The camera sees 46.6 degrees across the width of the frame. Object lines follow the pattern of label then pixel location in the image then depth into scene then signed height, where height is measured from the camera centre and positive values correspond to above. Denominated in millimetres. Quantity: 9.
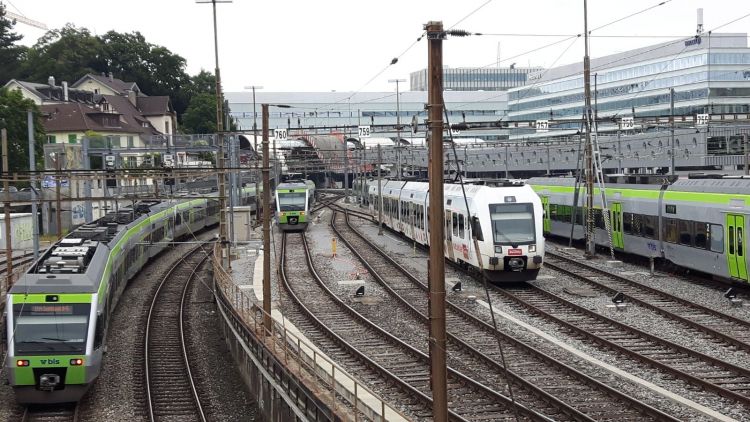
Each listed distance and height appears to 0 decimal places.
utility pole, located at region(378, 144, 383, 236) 49153 -2381
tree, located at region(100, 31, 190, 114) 112125 +13751
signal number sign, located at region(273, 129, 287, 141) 42031 +1639
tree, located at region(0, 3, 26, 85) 107438 +14861
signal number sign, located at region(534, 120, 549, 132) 40772 +1868
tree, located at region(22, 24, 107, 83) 105125 +13941
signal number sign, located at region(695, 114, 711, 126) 39469 +1962
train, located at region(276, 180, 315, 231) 51031 -2326
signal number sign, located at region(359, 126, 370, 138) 43688 +1795
